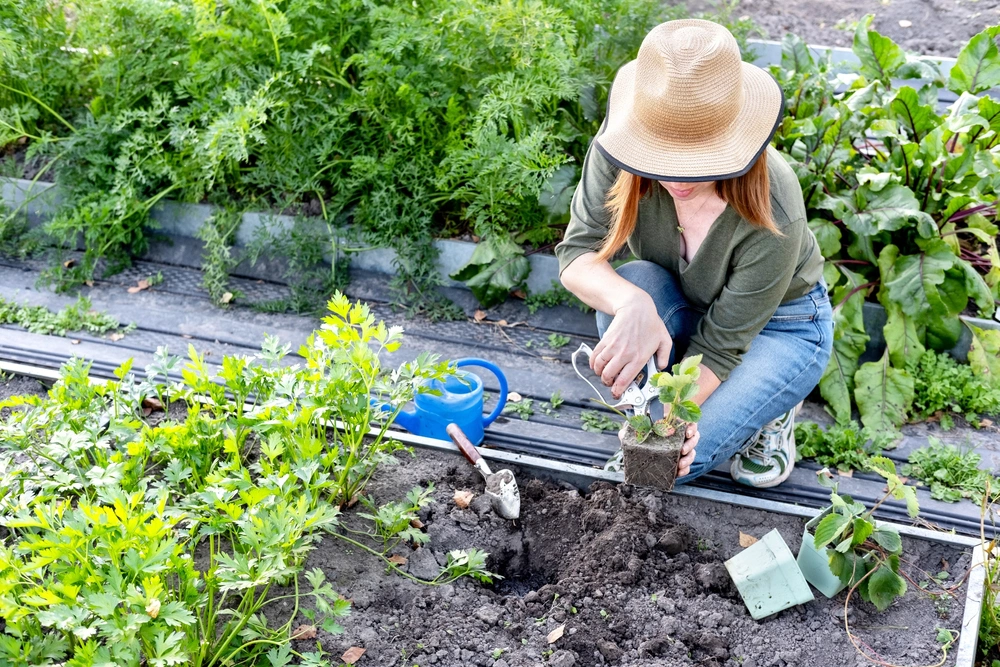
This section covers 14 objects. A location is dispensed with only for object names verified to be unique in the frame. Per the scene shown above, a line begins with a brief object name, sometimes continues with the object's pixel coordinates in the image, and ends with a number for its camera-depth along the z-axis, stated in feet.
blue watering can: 9.50
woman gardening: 7.08
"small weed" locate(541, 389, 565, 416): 11.08
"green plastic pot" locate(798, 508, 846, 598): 7.64
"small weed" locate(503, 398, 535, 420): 10.94
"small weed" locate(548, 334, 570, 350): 12.24
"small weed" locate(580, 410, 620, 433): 10.73
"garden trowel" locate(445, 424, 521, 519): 8.63
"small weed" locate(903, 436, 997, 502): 9.56
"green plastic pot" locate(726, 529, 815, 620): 7.55
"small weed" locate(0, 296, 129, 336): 12.41
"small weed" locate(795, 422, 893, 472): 10.11
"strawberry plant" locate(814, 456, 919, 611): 7.19
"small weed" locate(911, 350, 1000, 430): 10.78
